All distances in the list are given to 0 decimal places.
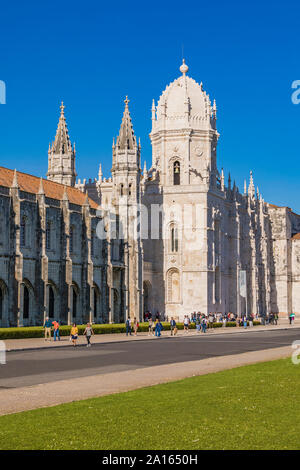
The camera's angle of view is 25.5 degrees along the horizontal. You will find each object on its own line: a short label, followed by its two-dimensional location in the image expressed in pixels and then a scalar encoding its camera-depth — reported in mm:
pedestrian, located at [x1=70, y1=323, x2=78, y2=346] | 37562
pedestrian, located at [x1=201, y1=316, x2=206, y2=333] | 57759
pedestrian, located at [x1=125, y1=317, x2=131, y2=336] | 50897
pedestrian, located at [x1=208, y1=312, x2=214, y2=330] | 67938
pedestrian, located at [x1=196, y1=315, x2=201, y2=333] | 59219
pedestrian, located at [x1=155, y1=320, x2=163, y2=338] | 49906
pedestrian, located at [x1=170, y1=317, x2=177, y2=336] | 52531
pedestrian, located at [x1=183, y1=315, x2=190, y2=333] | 60219
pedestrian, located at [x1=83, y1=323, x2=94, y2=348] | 38688
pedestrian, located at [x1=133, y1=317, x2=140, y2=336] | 51362
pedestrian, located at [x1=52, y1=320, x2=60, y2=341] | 43031
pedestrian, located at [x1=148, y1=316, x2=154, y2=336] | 53700
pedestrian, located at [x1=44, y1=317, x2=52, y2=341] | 43312
